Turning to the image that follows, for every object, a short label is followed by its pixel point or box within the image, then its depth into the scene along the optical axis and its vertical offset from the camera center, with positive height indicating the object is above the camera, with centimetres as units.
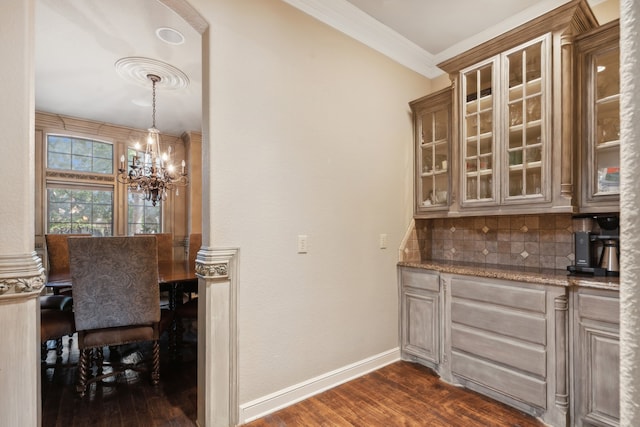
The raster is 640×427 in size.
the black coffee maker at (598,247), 213 -23
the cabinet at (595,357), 184 -84
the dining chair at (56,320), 250 -87
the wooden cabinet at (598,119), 207 +63
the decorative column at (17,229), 141 -7
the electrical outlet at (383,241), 292 -25
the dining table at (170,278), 274 -59
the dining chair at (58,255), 352 -46
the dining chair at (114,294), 232 -60
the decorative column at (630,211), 35 +0
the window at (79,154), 494 +93
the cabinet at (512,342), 204 -89
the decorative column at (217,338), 194 -76
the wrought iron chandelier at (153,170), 375 +51
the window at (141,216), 555 -5
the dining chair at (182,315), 299 -93
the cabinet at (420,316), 272 -89
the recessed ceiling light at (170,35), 279 +157
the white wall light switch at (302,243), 238 -22
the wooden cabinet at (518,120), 217 +71
